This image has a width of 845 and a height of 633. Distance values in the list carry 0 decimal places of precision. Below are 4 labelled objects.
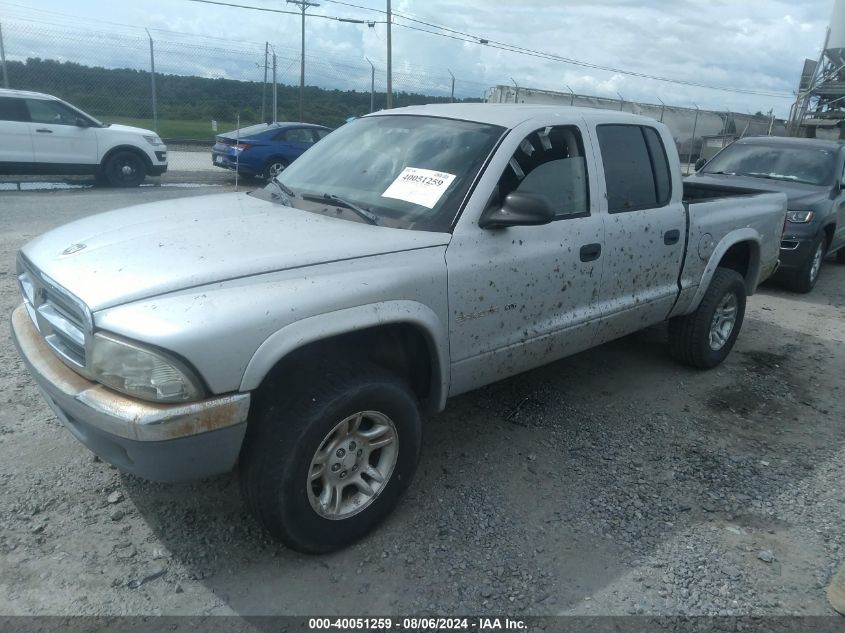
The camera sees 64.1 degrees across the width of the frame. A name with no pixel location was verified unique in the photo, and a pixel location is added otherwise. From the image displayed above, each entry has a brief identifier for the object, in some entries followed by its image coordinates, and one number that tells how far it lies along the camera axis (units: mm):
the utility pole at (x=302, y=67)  22991
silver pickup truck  2398
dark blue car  14828
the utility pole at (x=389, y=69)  21312
